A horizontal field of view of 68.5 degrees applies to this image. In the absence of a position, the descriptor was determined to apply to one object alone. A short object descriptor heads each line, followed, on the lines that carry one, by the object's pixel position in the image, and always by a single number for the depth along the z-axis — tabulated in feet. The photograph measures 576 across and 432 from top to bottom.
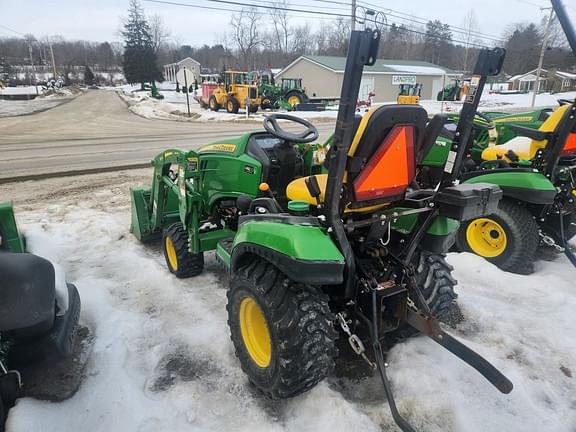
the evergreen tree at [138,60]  170.50
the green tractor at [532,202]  13.10
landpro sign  122.21
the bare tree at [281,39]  209.05
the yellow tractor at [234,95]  76.43
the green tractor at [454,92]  106.25
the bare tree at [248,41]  191.01
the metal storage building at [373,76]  117.91
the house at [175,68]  212.72
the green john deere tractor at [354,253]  6.48
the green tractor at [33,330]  6.98
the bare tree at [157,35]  247.52
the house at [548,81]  175.32
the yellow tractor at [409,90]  50.09
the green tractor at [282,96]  85.89
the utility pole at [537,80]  91.13
